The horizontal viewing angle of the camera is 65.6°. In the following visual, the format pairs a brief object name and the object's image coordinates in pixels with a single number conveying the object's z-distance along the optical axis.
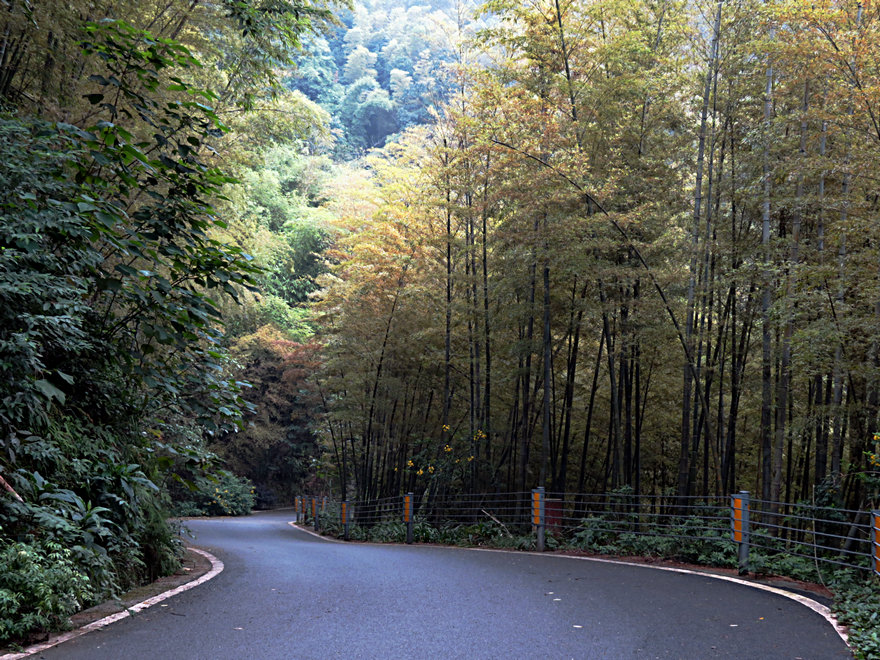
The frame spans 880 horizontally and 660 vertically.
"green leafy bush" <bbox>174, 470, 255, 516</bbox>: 26.02
